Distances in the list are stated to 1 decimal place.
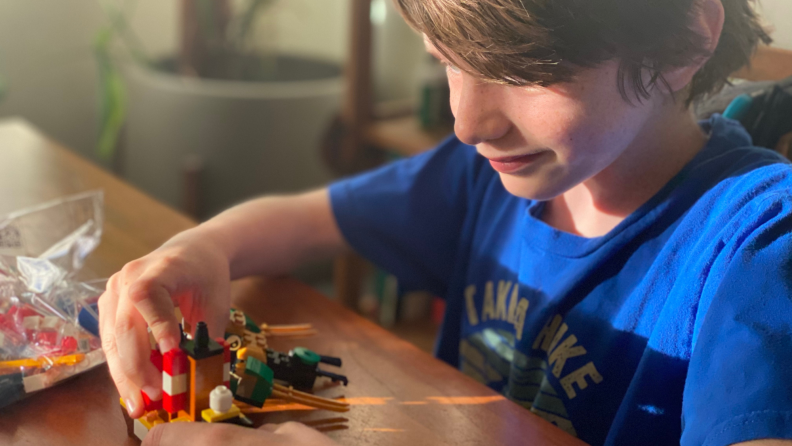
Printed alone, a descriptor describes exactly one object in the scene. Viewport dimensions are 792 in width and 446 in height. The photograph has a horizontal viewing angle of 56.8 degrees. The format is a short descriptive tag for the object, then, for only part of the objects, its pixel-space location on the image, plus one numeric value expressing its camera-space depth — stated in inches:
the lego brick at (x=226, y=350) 19.7
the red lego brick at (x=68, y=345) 22.7
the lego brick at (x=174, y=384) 19.2
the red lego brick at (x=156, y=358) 20.4
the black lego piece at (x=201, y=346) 19.0
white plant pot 63.3
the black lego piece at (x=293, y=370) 22.4
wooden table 20.6
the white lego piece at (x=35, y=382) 21.2
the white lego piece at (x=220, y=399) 19.4
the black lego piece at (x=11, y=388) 20.7
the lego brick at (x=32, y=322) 23.2
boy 19.1
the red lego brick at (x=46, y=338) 22.9
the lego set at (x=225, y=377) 19.2
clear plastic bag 21.9
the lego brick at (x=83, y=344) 22.9
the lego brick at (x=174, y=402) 19.5
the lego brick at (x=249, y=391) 21.2
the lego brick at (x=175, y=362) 19.0
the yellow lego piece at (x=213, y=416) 19.5
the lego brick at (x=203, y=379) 19.1
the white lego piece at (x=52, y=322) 23.4
